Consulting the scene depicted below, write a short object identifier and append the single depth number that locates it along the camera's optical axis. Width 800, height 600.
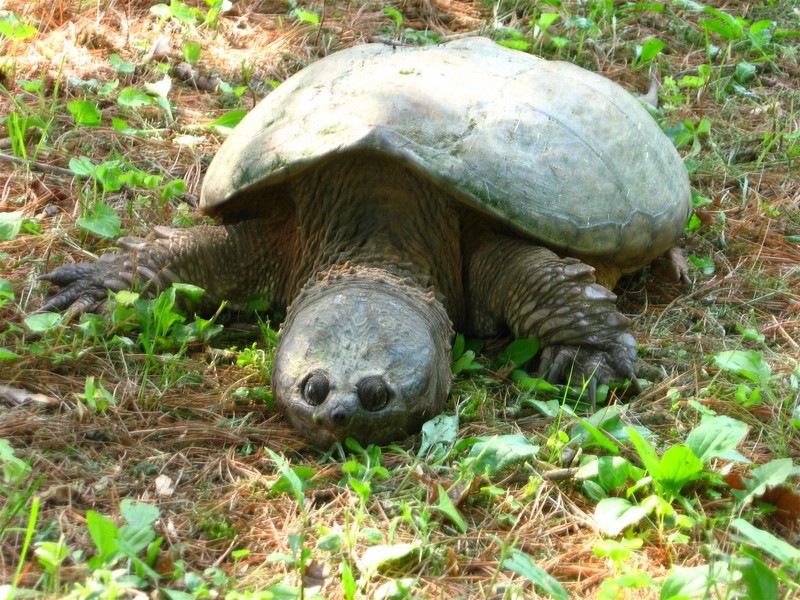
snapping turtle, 3.69
